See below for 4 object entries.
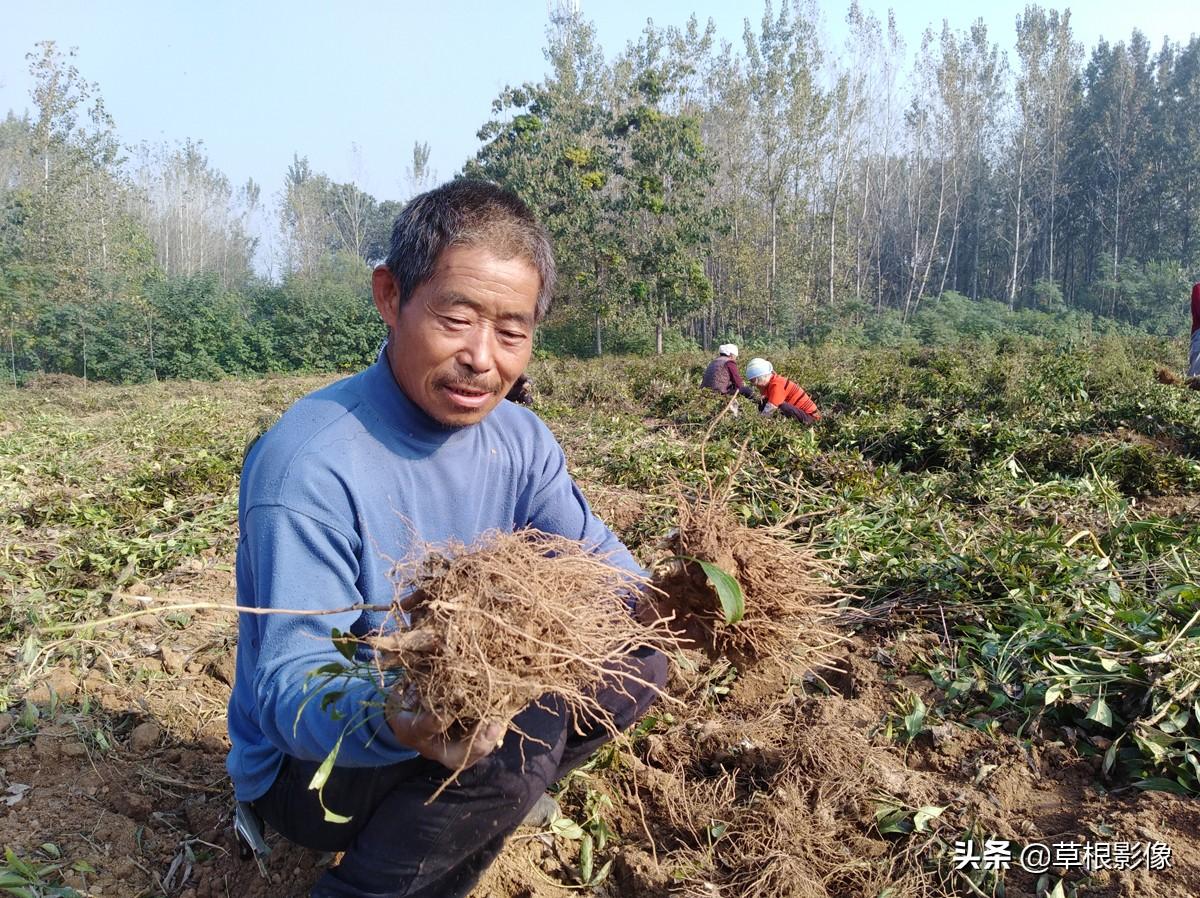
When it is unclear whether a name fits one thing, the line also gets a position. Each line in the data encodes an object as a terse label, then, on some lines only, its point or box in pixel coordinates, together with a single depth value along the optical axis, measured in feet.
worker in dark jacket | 28.32
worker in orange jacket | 22.57
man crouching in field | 4.50
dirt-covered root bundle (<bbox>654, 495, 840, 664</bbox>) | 5.44
